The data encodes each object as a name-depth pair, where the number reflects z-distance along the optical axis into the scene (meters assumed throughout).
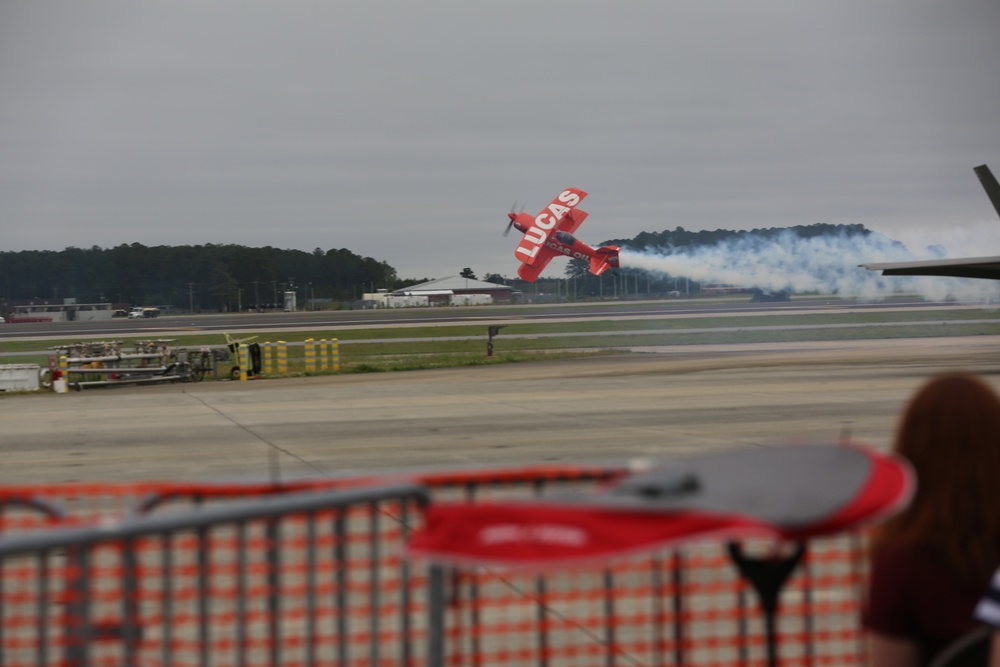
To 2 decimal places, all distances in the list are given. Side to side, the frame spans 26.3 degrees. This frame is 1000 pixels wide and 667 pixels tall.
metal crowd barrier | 8.20
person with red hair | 6.63
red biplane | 137.62
